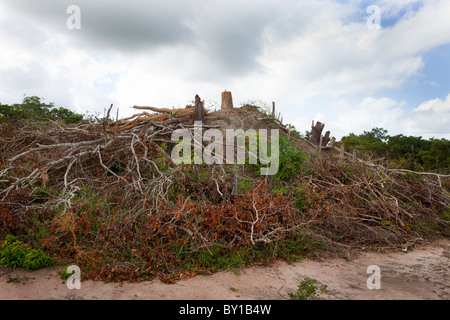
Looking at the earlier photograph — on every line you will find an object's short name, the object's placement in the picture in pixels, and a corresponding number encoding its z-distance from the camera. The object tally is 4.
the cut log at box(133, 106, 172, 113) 11.55
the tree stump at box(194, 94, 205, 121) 10.94
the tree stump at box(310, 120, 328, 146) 12.48
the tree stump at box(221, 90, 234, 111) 12.18
